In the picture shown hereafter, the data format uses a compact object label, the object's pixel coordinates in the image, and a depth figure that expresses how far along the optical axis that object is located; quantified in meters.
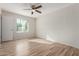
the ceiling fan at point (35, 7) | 2.17
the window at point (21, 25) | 3.18
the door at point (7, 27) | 2.71
